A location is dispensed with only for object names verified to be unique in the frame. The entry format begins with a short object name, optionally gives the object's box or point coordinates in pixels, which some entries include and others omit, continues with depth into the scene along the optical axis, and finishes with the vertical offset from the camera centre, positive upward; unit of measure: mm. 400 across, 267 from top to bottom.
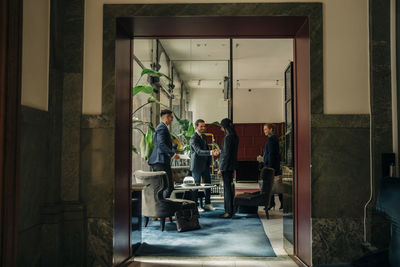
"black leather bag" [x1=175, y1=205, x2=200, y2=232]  4898 -987
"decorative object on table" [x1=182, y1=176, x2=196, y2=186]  5566 -545
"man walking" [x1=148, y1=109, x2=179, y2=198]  5285 -67
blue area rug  3885 -1124
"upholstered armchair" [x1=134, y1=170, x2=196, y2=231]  4551 -672
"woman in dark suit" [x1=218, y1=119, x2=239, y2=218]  5808 -236
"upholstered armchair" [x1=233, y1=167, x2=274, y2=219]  5699 -778
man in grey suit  6148 -151
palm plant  4207 +201
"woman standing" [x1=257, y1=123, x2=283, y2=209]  6309 -49
